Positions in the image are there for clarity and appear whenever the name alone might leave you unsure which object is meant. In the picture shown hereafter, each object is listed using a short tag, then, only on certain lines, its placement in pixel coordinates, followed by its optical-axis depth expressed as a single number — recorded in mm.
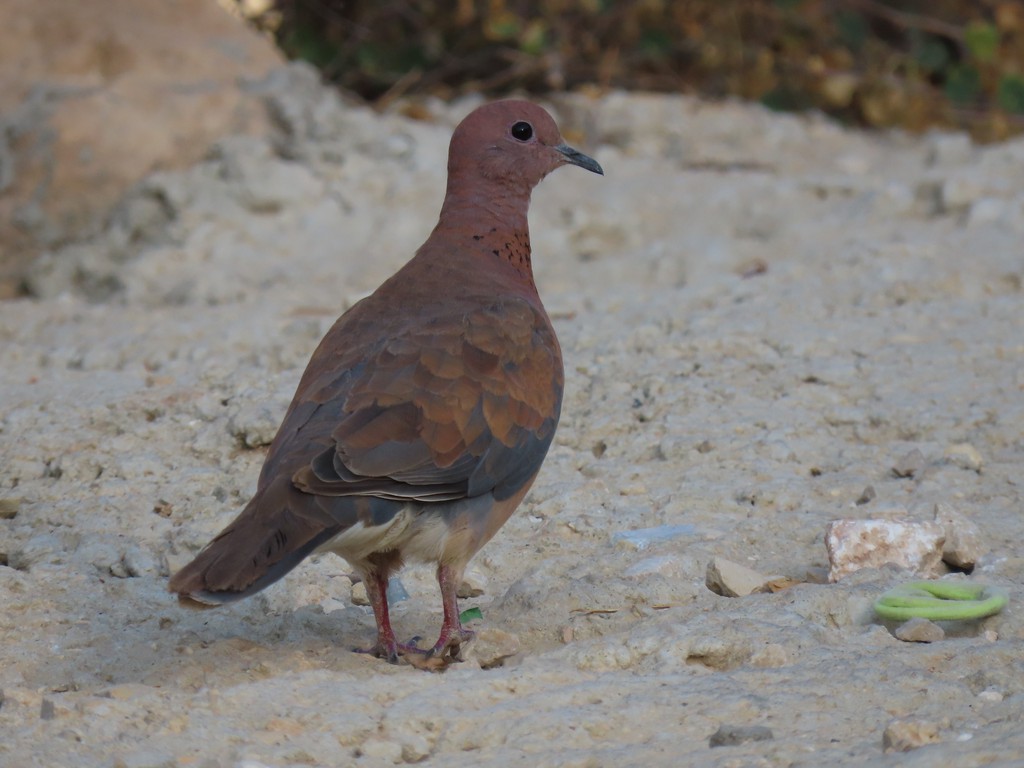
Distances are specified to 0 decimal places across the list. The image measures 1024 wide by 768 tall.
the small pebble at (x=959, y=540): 8062
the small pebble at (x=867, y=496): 9133
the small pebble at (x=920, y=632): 7027
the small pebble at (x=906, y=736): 5687
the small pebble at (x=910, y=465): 9508
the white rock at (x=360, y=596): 8453
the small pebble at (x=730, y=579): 7812
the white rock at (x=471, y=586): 8422
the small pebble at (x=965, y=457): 9523
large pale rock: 14492
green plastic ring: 7137
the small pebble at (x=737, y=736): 5883
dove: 6797
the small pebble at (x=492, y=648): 7234
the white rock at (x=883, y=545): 7922
